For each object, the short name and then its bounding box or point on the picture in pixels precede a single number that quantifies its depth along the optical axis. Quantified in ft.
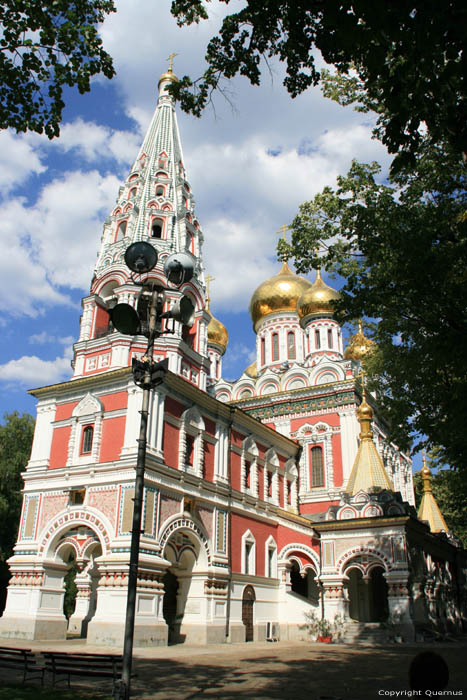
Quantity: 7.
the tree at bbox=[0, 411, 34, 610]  85.25
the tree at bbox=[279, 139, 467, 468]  31.86
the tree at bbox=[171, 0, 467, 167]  15.66
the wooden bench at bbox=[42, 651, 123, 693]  26.62
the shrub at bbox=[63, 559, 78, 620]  86.12
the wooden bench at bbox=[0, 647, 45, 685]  28.73
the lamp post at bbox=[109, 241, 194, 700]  21.76
